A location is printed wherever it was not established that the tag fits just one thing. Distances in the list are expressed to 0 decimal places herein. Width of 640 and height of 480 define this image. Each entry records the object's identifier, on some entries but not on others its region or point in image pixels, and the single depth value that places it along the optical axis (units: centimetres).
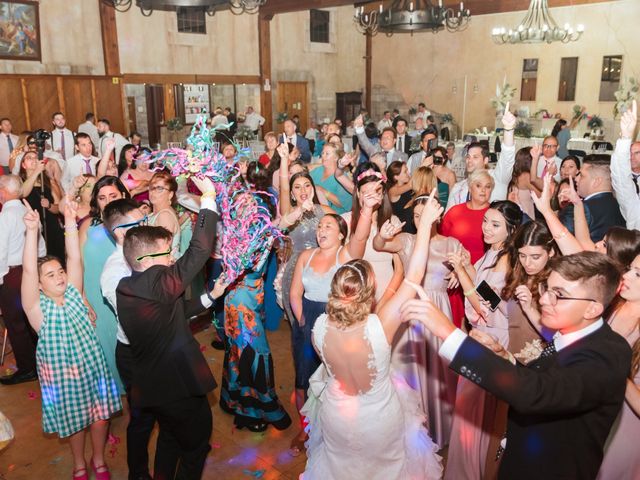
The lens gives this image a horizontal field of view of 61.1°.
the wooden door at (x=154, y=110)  1294
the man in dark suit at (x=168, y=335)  232
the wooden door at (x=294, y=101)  1520
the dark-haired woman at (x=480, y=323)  271
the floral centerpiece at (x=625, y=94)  1104
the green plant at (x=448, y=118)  1400
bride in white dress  212
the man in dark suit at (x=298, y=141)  773
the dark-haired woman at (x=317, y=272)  292
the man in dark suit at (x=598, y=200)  373
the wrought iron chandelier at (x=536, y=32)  878
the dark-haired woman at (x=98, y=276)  338
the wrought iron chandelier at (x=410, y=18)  557
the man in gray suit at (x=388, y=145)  638
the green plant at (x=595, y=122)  1105
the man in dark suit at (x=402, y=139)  880
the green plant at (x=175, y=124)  1199
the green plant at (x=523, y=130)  1101
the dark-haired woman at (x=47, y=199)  499
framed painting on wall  989
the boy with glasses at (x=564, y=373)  150
